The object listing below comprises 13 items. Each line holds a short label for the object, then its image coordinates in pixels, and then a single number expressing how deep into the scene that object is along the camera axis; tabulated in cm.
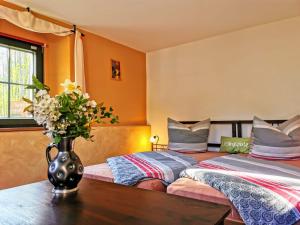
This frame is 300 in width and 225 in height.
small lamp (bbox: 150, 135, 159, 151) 369
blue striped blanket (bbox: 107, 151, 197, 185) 174
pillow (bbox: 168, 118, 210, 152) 305
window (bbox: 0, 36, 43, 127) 234
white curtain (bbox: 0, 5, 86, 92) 221
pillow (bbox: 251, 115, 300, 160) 233
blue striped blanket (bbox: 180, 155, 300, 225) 115
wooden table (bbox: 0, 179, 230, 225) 85
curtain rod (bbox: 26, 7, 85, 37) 279
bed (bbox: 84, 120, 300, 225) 134
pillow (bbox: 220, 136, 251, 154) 280
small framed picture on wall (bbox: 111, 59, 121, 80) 336
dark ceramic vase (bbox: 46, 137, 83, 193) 115
